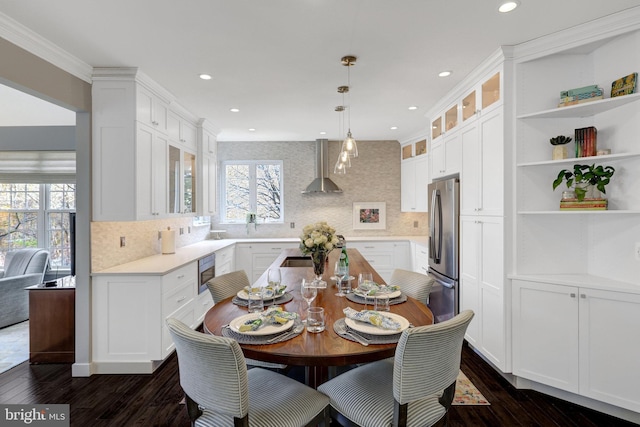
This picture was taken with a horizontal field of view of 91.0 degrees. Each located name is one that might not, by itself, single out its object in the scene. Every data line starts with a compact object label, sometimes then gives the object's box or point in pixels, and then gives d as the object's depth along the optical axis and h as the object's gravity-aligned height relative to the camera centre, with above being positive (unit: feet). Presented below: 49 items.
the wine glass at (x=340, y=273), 7.25 -1.45
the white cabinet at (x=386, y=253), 17.30 -2.13
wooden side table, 9.67 -3.25
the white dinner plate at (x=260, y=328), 4.85 -1.80
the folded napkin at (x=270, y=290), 6.72 -1.65
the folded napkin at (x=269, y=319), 4.99 -1.75
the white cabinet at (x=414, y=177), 16.57 +2.07
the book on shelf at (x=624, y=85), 6.86 +2.86
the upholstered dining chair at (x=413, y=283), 7.68 -1.76
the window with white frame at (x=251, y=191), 19.10 +1.47
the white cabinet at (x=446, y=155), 11.06 +2.28
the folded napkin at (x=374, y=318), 5.00 -1.73
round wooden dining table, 4.33 -1.90
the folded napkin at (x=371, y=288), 6.80 -1.64
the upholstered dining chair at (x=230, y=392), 4.03 -2.55
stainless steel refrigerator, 10.87 -1.18
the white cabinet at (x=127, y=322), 9.09 -3.09
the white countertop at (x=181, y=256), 9.25 -1.57
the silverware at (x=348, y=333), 4.67 -1.85
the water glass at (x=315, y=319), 5.10 -1.75
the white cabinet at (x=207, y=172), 14.60 +2.18
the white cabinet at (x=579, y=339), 6.81 -2.95
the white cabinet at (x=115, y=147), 9.21 +2.02
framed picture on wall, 18.99 -0.03
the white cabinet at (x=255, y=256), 17.26 -2.25
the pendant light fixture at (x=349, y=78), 8.45 +4.17
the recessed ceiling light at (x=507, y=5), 6.19 +4.19
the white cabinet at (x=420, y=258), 14.51 -2.12
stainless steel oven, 12.17 -2.24
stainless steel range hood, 18.10 +2.61
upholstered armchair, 12.49 -2.64
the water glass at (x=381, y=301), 6.03 -1.71
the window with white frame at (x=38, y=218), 15.65 -0.10
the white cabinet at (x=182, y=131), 11.80 +3.45
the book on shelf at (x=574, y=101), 7.39 +2.72
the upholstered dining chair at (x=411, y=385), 4.20 -2.54
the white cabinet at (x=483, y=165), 8.55 +1.45
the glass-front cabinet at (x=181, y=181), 11.82 +1.39
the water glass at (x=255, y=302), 6.07 -1.73
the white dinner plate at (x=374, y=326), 4.81 -1.79
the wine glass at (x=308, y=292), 5.82 -1.44
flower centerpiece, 7.49 -0.68
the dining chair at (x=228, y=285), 7.58 -1.79
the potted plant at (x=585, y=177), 7.32 +0.87
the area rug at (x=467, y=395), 7.71 -4.60
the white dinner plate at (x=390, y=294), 6.63 -1.70
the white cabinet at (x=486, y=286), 8.40 -2.14
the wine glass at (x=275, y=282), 6.82 -1.54
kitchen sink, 12.12 -1.81
